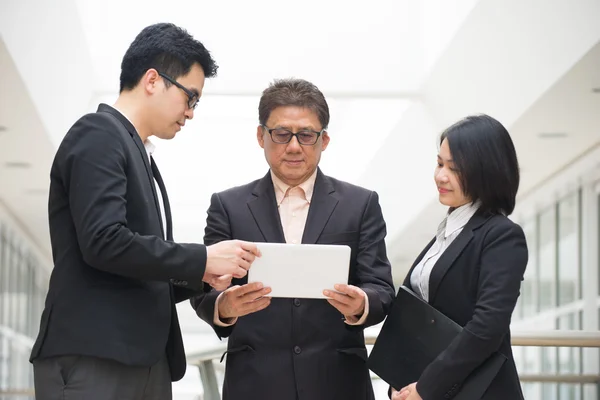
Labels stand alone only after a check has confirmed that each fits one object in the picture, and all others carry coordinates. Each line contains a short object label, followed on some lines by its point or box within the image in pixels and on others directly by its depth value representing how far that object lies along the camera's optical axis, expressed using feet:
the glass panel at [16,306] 63.31
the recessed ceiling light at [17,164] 48.37
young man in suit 11.14
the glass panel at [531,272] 59.77
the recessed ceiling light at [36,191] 55.67
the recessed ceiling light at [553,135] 41.11
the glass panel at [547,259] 54.85
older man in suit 13.44
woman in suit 12.16
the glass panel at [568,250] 49.85
